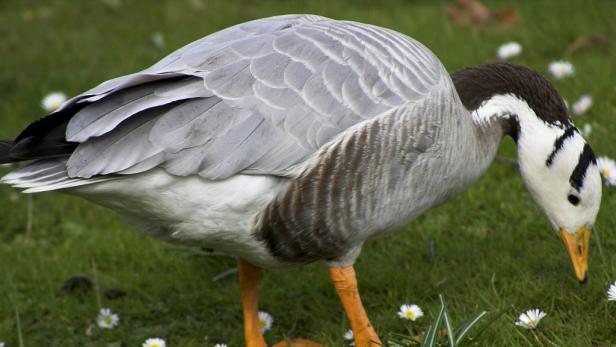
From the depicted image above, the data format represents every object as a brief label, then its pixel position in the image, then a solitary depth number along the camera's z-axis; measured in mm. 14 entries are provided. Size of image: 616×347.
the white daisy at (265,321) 9609
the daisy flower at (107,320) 9711
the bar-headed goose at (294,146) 7633
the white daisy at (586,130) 11406
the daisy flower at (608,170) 10336
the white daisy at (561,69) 12633
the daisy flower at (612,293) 8044
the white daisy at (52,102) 13320
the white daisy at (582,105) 11898
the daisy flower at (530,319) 8195
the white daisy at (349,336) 8867
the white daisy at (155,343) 8922
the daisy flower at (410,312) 8875
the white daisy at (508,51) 13602
